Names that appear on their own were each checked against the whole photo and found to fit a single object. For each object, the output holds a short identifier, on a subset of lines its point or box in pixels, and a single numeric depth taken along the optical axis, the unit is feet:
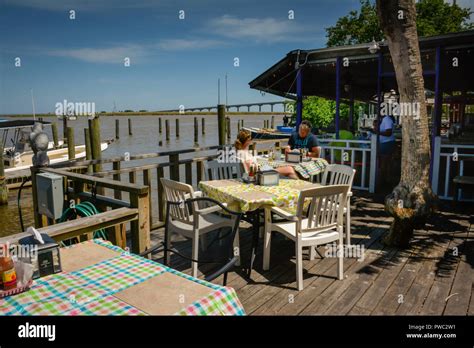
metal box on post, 13.93
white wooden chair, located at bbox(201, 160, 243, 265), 17.76
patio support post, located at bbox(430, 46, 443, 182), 23.99
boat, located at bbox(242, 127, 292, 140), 95.91
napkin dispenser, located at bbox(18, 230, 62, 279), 6.26
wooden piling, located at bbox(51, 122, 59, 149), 83.83
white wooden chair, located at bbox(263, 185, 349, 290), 12.19
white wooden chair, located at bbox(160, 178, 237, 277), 12.72
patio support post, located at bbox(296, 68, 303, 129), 31.19
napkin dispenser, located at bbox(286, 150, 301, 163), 19.95
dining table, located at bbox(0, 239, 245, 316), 5.30
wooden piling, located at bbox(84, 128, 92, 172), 62.13
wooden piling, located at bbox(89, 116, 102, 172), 30.86
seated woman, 16.17
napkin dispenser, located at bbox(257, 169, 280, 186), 14.92
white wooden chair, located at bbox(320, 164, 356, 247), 15.52
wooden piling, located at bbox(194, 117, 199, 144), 138.49
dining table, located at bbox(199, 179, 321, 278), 13.04
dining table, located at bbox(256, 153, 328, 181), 19.30
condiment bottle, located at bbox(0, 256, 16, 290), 5.64
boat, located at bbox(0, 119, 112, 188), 51.93
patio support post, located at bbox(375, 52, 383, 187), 26.00
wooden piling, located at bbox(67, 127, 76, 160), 60.42
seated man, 22.53
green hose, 12.71
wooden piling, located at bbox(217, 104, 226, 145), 30.22
